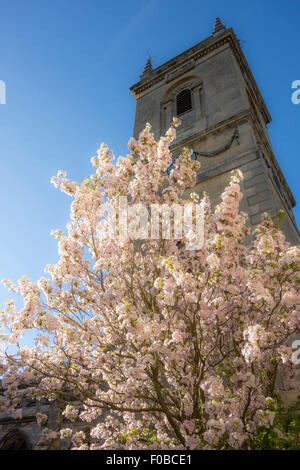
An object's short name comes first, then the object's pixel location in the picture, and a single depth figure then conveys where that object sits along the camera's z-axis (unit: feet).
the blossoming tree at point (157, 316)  16.05
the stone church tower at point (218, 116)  38.17
